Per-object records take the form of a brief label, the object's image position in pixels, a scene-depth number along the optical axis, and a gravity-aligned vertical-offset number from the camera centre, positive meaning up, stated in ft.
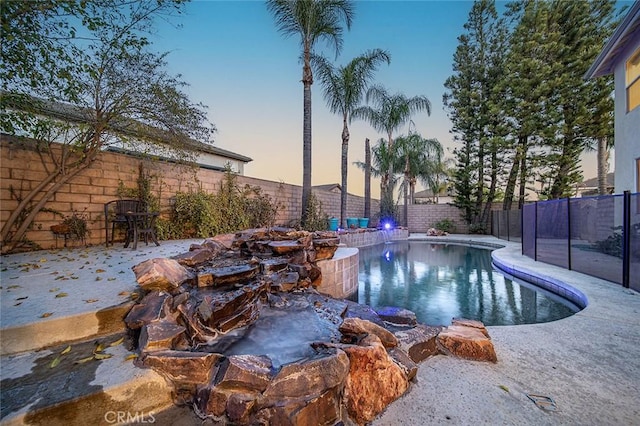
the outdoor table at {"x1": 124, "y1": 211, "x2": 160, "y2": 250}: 13.30 -0.79
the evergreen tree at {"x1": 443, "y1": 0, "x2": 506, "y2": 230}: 37.83 +17.34
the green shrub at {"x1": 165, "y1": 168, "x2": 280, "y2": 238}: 18.66 +0.16
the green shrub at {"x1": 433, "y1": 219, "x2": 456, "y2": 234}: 46.01 -2.13
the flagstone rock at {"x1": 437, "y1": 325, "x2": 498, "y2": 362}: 5.69 -3.15
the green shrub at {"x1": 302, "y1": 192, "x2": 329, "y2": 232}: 25.99 -0.55
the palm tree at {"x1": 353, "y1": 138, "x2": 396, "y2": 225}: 43.39 +9.75
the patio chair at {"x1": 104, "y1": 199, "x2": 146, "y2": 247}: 14.32 +0.16
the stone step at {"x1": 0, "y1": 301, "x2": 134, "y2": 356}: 4.63 -2.40
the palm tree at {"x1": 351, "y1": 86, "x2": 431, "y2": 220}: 36.45 +16.80
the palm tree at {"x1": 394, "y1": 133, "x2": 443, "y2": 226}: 47.57 +12.17
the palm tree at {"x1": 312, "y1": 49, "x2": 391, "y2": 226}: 29.68 +16.52
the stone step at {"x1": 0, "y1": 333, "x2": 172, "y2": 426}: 3.39 -2.69
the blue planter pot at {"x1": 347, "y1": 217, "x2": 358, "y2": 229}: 35.72 -1.17
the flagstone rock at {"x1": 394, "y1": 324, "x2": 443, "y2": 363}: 5.74 -3.13
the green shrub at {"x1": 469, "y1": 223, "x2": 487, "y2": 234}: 41.70 -2.29
